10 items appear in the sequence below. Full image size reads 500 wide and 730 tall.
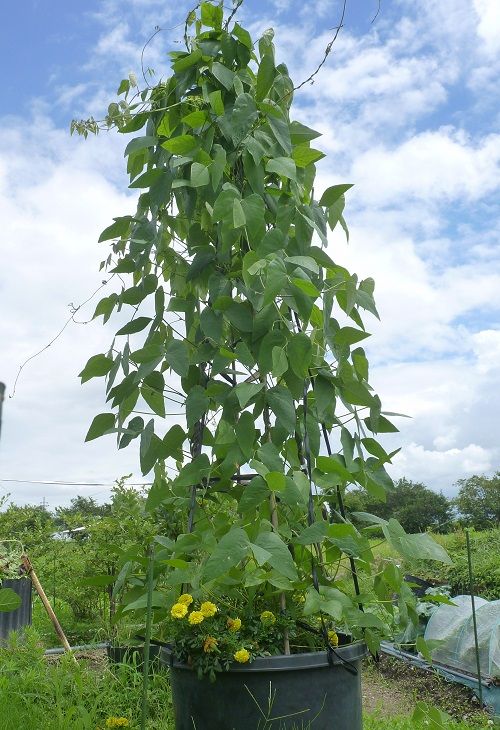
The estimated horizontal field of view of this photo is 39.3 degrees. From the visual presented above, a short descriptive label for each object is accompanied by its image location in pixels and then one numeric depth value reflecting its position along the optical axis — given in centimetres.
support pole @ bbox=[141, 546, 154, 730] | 124
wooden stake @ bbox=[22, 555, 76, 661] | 313
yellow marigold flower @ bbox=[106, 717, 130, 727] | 201
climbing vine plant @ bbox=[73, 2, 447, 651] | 148
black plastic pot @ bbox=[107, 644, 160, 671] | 333
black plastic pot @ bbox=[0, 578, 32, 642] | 439
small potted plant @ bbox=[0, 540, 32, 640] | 438
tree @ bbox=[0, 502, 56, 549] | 525
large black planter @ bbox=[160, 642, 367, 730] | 145
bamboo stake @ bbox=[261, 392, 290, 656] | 156
